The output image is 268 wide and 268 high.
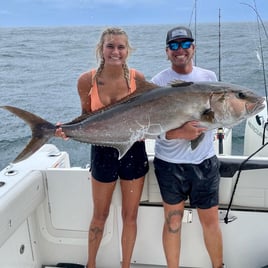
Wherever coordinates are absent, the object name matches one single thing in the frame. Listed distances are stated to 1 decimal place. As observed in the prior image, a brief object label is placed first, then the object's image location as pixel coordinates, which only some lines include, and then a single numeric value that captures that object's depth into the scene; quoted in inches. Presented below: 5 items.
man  68.5
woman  70.8
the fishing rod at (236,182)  73.8
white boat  74.9
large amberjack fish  61.9
